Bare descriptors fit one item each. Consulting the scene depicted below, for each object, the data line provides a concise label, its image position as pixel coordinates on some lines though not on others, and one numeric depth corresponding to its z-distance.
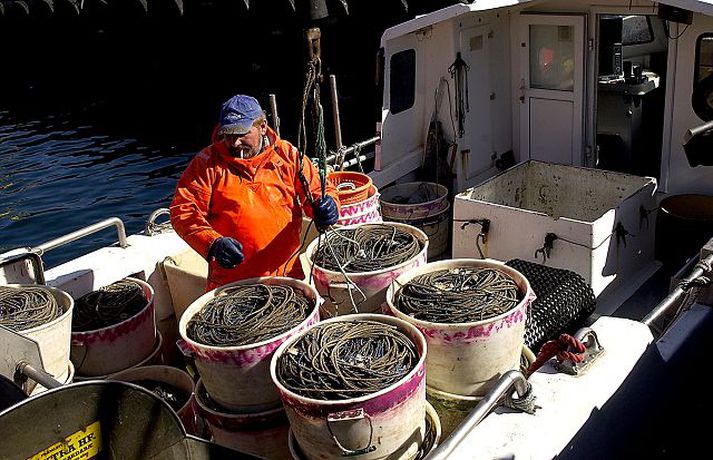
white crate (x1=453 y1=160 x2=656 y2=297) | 5.69
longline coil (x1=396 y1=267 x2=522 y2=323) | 3.88
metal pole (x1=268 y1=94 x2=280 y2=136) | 7.57
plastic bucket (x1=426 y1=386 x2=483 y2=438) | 3.99
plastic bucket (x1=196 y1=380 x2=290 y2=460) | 3.99
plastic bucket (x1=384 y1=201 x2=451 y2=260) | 7.13
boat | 4.11
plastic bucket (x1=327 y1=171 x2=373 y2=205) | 6.31
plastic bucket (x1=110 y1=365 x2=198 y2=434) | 5.36
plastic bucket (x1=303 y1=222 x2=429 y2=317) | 4.42
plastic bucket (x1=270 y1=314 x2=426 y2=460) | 3.34
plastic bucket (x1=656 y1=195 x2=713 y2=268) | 6.28
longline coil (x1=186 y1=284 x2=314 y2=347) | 3.92
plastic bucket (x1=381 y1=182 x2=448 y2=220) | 7.14
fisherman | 4.67
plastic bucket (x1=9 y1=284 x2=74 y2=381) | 4.57
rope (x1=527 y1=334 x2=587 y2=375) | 3.98
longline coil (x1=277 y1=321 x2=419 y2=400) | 3.42
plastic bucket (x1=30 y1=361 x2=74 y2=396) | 4.80
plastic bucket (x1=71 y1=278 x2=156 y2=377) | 5.38
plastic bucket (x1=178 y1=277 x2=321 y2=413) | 3.82
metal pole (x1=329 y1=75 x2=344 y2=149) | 7.65
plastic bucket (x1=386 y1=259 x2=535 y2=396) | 3.80
